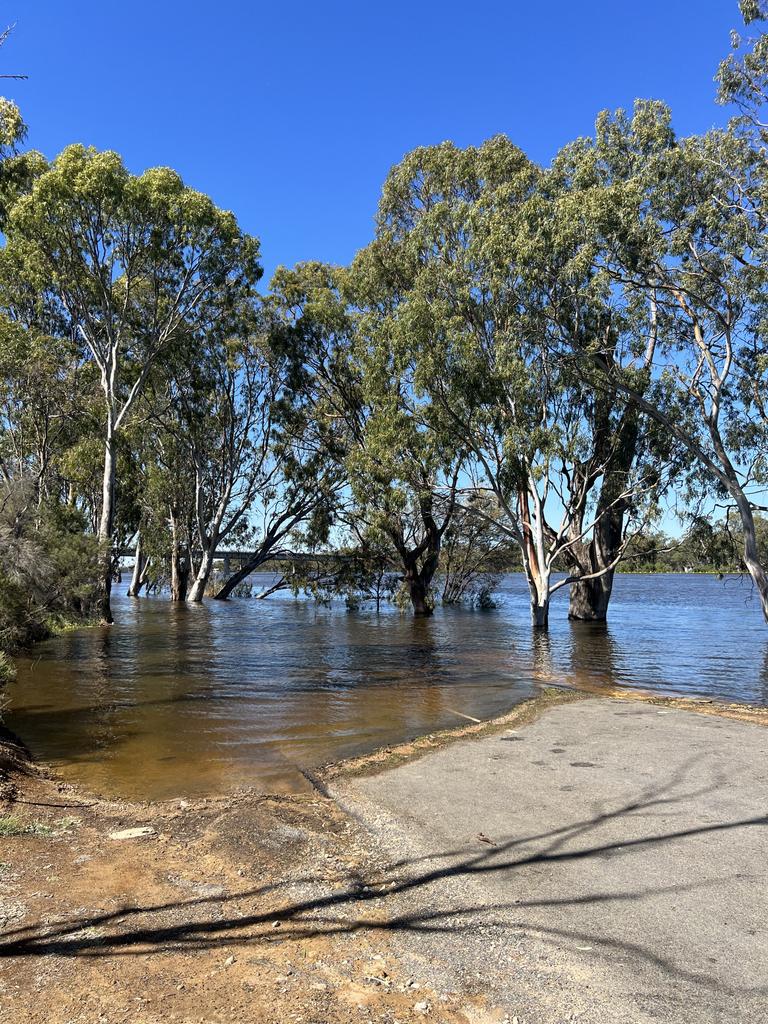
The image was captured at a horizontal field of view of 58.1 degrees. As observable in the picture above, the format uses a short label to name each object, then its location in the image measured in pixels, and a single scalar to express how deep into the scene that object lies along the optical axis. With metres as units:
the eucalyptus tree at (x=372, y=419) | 26.95
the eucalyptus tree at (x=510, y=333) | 21.28
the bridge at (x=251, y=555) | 42.12
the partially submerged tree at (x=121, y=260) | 22.16
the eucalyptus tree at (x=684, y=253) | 16.95
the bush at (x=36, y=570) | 13.38
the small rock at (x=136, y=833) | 5.12
